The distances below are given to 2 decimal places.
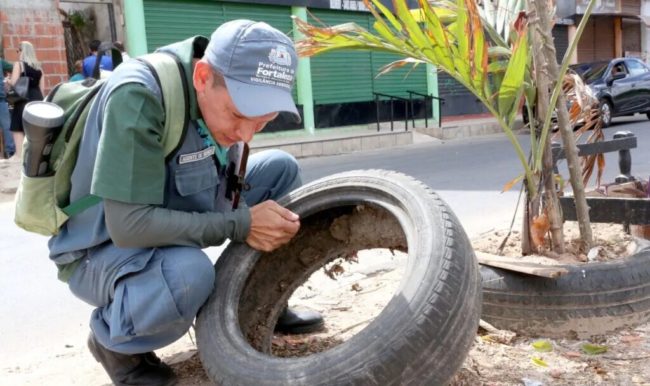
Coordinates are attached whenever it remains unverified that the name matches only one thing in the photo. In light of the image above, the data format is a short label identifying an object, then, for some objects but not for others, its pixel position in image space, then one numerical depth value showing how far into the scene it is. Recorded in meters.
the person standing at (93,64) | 9.91
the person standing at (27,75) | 9.61
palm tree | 2.83
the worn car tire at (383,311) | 1.83
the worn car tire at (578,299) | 2.53
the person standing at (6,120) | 10.09
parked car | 15.72
